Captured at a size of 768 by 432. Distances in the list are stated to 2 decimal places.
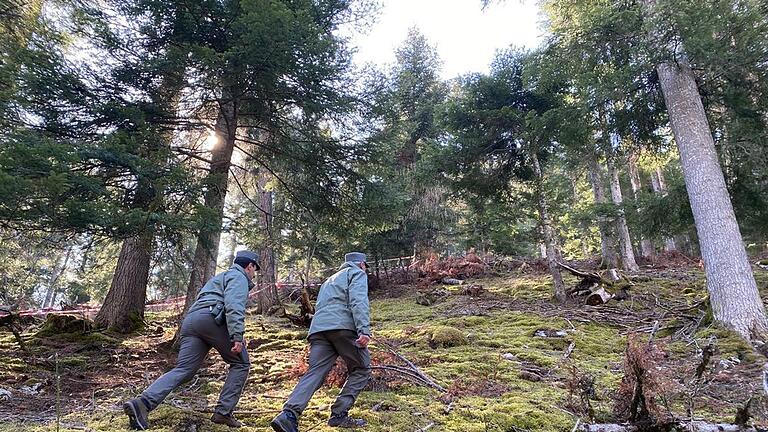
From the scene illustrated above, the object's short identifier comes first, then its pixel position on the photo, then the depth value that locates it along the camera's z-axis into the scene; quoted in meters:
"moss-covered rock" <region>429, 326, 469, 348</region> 7.21
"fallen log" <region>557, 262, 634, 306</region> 10.20
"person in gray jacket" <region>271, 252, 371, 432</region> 3.98
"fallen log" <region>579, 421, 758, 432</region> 3.04
